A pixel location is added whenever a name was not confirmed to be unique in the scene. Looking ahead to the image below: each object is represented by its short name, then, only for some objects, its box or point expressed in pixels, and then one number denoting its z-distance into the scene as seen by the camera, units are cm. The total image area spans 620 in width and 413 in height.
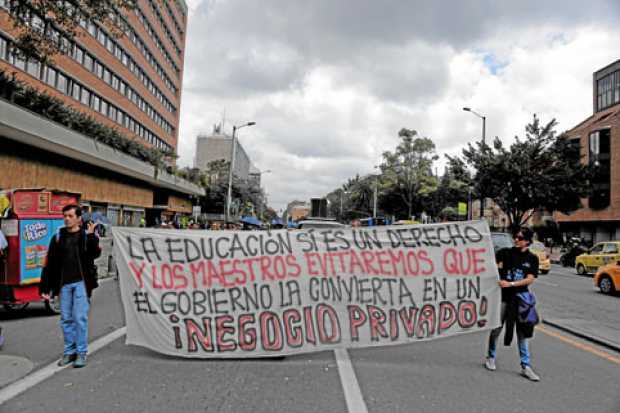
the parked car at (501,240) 1498
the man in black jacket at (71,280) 552
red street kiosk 797
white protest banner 574
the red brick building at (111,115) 2158
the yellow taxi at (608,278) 1375
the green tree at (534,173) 3222
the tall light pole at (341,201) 12059
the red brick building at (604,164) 4491
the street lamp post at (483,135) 3362
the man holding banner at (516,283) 545
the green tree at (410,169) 6194
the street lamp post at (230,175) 3878
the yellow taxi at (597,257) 1842
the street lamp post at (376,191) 7281
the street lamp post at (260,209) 9565
